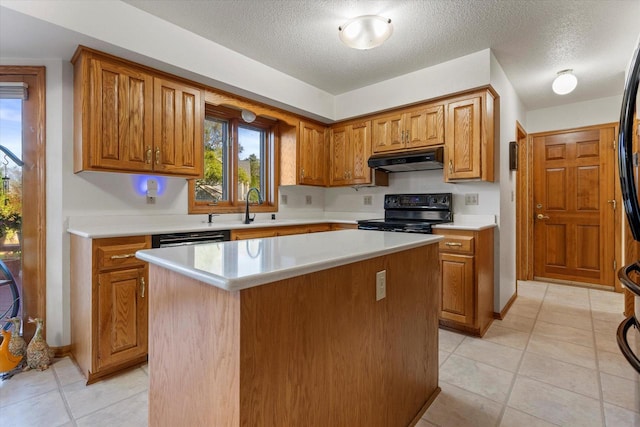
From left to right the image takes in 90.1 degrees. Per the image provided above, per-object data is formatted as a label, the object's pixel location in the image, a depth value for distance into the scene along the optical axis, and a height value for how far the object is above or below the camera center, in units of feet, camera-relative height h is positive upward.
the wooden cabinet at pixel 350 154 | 12.28 +2.34
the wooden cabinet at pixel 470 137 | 9.46 +2.28
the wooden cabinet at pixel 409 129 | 10.40 +2.88
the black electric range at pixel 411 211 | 10.32 +0.04
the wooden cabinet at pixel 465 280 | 8.71 -1.92
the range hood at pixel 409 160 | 10.19 +1.73
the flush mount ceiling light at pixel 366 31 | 7.39 +4.25
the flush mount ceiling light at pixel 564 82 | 10.39 +4.27
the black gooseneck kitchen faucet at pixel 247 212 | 10.92 +0.01
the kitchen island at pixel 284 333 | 2.92 -1.34
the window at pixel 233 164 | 10.87 +1.80
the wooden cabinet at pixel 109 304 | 6.43 -1.94
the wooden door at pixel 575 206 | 13.05 +0.27
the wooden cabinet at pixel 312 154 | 12.52 +2.36
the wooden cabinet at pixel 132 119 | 7.11 +2.29
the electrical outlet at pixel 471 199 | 10.47 +0.44
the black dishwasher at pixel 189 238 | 7.31 -0.63
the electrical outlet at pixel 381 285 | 4.40 -1.01
